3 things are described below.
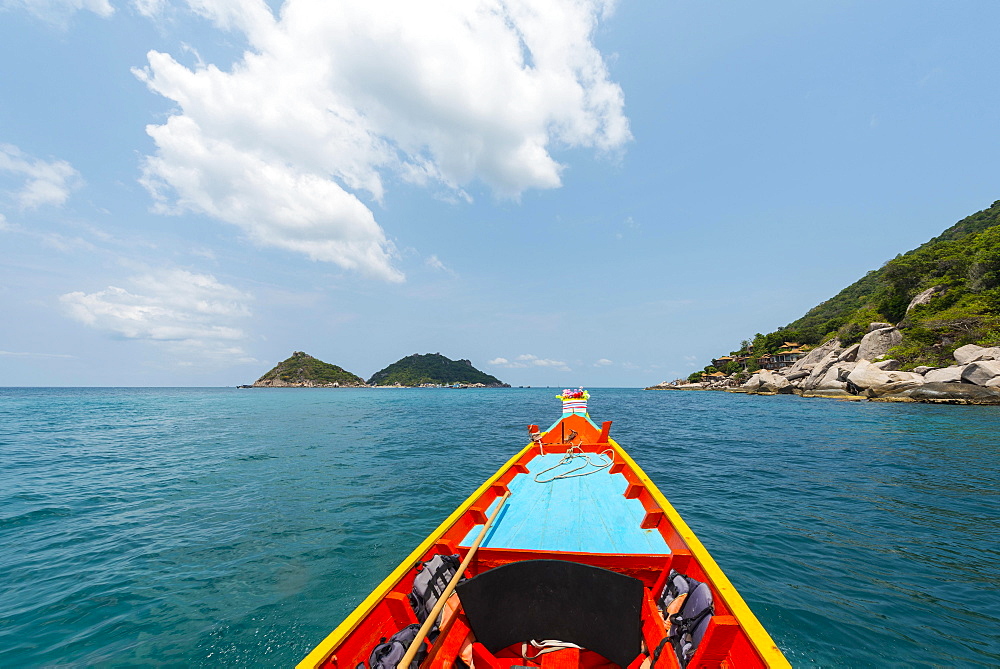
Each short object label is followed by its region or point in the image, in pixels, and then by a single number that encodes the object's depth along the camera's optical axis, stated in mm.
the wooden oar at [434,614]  2607
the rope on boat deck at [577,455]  7887
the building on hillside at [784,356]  70188
